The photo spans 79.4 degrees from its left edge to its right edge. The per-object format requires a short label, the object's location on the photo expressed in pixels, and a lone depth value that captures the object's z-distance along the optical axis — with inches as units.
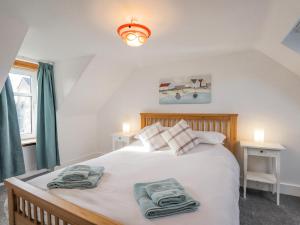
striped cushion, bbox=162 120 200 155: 100.7
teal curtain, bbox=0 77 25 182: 109.0
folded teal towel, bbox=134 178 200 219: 42.5
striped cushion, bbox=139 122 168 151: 110.3
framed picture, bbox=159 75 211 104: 126.0
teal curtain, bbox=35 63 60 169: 128.3
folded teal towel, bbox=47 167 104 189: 58.0
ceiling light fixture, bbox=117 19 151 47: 66.4
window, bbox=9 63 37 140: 127.4
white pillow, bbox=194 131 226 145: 108.9
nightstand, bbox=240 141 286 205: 97.1
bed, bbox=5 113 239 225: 42.1
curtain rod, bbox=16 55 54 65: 120.6
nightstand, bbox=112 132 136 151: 137.7
